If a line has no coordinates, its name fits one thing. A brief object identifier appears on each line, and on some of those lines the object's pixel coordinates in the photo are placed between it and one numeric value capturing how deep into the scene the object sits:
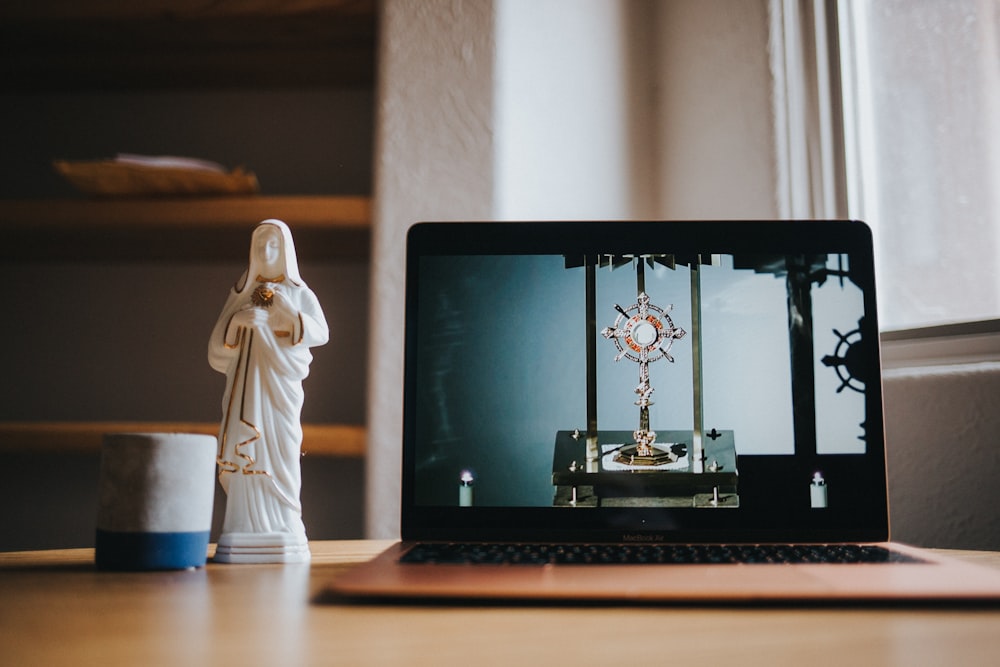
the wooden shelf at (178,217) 1.10
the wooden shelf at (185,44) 1.13
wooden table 0.38
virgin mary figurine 0.72
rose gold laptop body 0.72
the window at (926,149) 1.02
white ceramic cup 0.64
